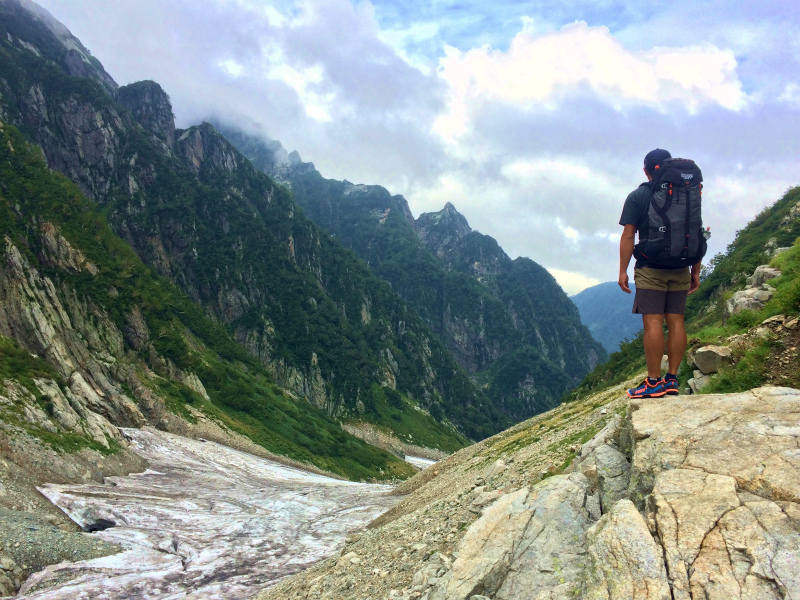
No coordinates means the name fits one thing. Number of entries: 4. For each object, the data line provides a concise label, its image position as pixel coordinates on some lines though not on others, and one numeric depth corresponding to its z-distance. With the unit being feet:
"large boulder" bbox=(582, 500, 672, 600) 16.01
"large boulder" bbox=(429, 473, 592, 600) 21.01
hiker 27.17
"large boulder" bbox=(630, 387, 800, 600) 15.17
